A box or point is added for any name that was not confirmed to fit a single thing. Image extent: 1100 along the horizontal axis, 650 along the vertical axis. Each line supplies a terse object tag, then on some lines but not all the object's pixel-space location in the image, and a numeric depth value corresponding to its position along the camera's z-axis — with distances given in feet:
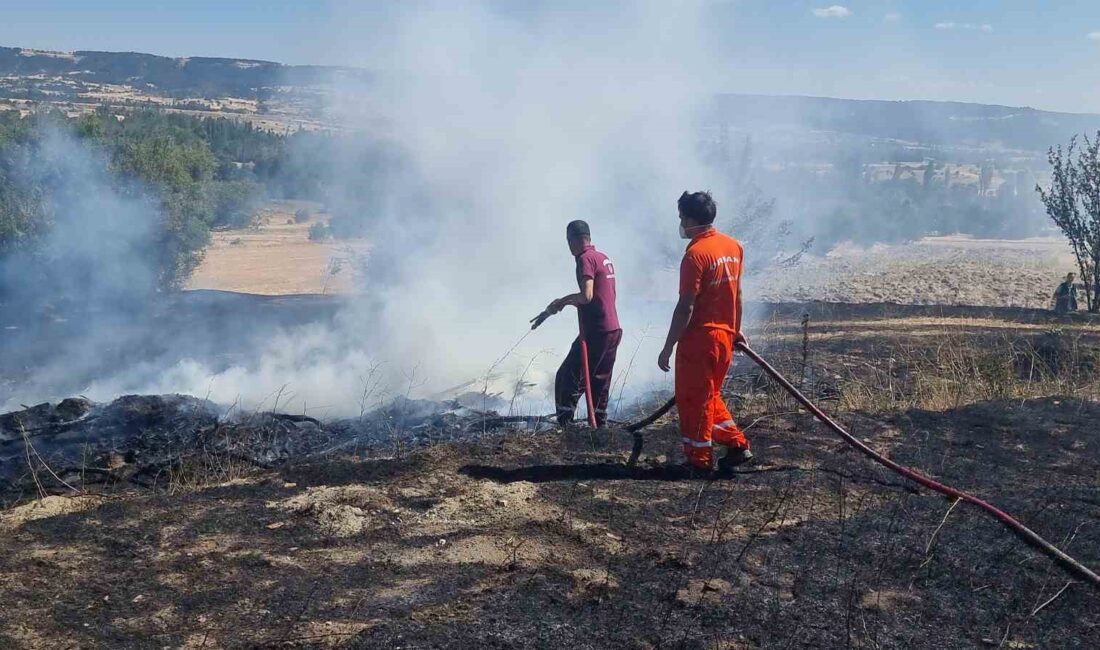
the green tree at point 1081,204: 50.49
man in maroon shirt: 20.35
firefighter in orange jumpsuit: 15.52
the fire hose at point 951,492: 12.02
